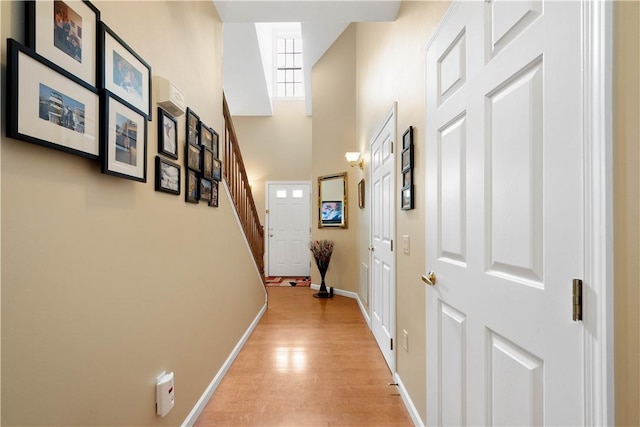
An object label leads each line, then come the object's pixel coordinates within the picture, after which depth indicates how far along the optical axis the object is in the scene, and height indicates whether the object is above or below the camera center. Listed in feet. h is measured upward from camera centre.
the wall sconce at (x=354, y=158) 13.89 +2.62
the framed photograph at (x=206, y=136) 6.47 +1.75
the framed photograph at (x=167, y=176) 4.72 +0.64
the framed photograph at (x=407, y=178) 5.99 +0.77
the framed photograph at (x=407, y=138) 6.04 +1.58
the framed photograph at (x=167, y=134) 4.76 +1.32
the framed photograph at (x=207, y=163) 6.45 +1.14
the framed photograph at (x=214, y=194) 7.01 +0.49
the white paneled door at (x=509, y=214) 2.27 +0.02
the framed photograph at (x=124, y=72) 3.42 +1.78
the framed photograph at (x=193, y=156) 5.75 +1.15
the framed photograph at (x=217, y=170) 7.14 +1.10
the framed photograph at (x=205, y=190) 6.38 +0.56
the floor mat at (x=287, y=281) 18.70 -4.18
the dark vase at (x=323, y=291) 15.76 -3.94
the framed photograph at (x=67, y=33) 2.63 +1.72
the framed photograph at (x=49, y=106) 2.41 +0.98
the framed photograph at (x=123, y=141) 3.37 +0.91
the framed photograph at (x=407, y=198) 5.98 +0.35
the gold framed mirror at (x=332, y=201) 16.37 +0.82
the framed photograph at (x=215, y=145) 7.25 +1.70
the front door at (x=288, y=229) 21.02 -0.94
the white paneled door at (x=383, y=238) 7.76 -0.71
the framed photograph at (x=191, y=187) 5.75 +0.54
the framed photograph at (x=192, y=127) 5.80 +1.74
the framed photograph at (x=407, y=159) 5.98 +1.14
